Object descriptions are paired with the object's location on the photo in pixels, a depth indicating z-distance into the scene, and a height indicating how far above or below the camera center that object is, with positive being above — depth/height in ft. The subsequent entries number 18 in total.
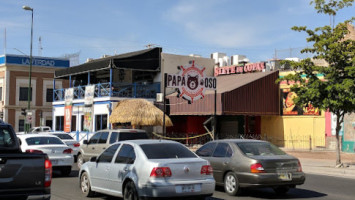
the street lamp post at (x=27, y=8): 118.74 +28.78
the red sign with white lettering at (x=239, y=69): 118.93 +13.31
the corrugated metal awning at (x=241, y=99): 99.60 +4.23
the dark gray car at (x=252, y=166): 36.52 -4.09
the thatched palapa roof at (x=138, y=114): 97.19 +0.60
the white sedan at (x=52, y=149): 51.78 -3.77
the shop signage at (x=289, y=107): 103.77 +2.54
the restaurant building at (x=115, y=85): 107.45 +8.01
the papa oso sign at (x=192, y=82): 76.95 +6.10
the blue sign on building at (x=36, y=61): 163.04 +20.58
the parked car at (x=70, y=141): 71.18 -3.99
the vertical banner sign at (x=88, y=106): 112.37 +2.63
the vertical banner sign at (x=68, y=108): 122.31 +2.26
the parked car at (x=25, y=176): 22.79 -3.10
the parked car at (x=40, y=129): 120.51 -3.60
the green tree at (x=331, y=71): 59.77 +6.41
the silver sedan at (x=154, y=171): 29.09 -3.69
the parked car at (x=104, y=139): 53.29 -2.69
